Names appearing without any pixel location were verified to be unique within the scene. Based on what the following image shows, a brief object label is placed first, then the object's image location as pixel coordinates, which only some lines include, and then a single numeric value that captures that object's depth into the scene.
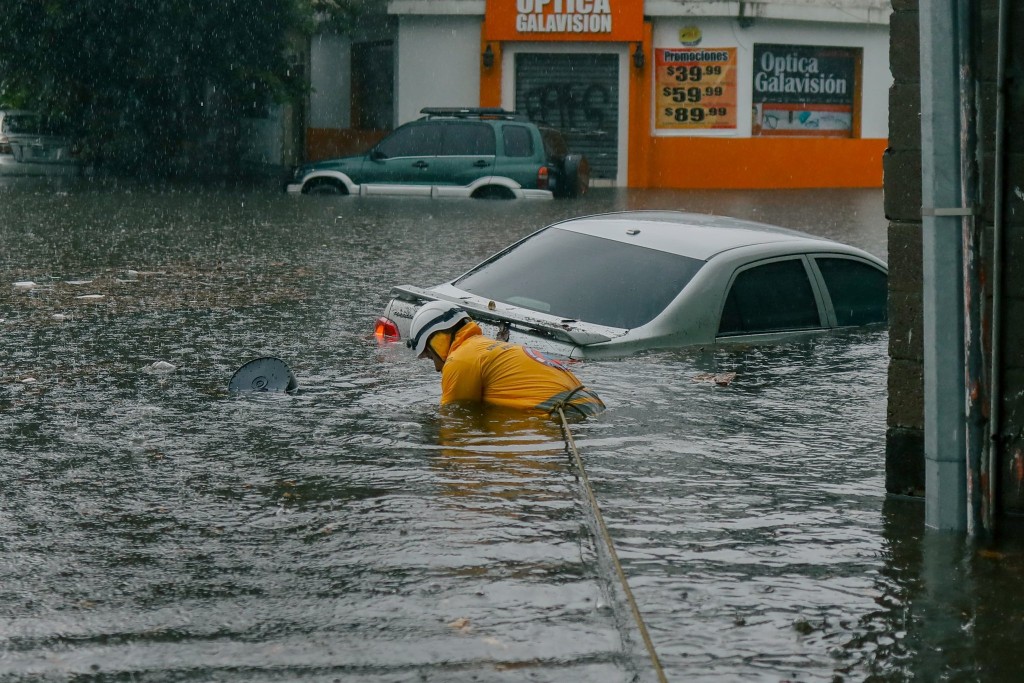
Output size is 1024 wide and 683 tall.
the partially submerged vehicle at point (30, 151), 58.72
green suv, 51.34
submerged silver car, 16.67
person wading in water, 14.97
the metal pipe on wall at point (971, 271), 10.30
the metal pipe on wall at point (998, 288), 10.61
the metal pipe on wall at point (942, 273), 10.27
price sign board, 66.19
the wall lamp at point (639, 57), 65.37
